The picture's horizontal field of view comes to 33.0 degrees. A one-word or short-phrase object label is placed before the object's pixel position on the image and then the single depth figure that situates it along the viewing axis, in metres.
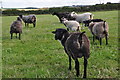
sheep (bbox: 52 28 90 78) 5.88
